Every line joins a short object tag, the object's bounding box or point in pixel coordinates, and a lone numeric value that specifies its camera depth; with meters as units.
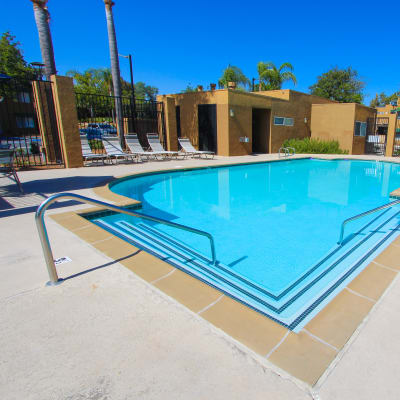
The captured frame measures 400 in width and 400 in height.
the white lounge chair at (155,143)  12.67
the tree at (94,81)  29.84
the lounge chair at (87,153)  9.97
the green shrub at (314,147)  17.13
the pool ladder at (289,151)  15.43
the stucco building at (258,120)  14.00
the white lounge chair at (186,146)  13.24
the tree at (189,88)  40.24
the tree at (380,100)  45.83
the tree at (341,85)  32.97
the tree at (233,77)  24.92
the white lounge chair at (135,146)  11.55
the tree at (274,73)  21.70
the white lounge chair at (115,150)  11.00
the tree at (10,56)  19.19
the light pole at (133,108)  12.95
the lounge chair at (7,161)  5.25
